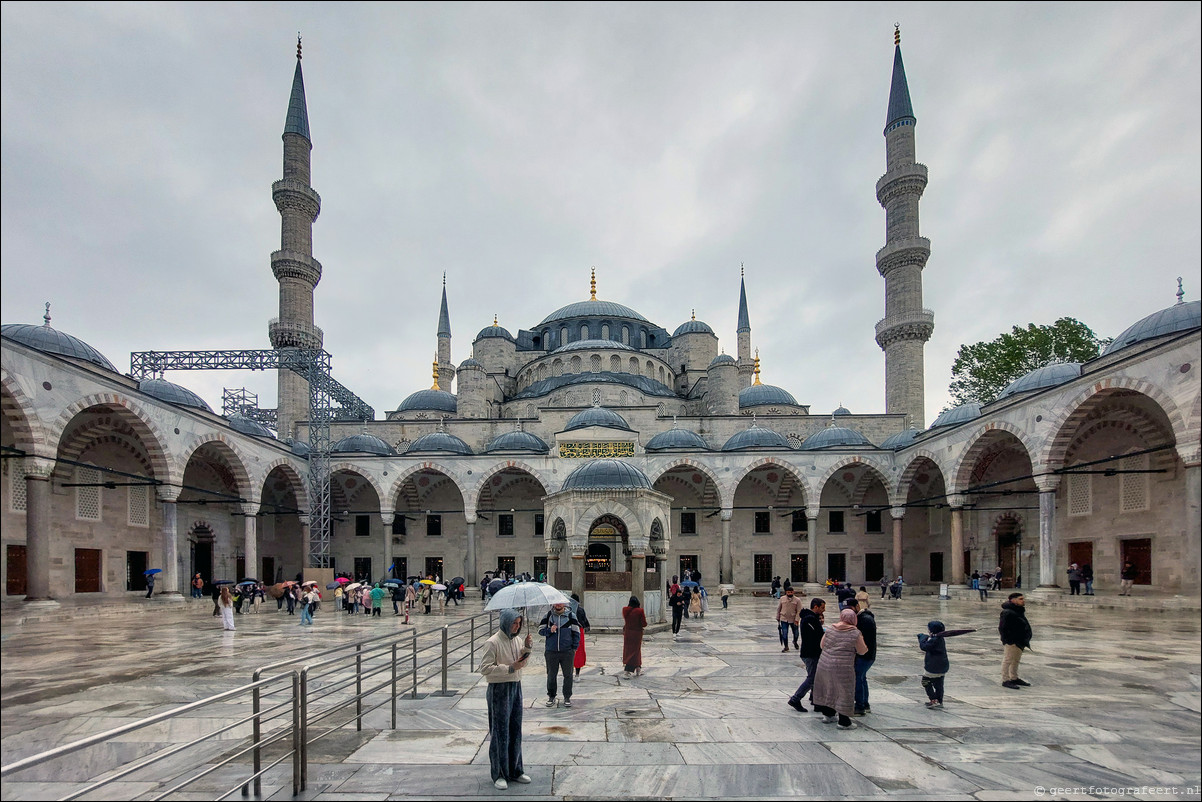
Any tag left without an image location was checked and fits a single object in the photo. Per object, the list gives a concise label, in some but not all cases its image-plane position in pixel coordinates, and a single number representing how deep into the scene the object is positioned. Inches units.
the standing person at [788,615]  381.4
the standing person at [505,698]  167.2
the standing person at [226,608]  495.5
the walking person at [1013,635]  267.6
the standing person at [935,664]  240.8
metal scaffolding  965.2
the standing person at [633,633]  301.0
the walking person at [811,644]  245.8
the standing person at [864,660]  238.8
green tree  1111.6
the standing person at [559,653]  254.4
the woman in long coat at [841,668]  217.5
